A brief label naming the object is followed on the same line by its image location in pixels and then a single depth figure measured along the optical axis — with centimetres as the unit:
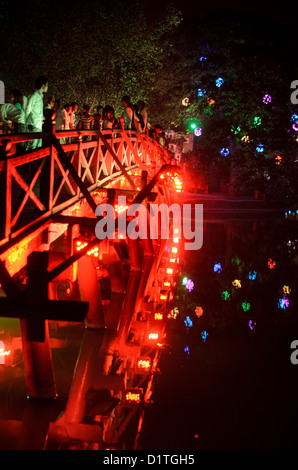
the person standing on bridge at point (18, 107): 1119
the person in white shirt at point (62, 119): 1280
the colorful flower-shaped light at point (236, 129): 3691
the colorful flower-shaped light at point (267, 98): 3400
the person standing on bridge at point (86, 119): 1320
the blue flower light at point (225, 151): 3878
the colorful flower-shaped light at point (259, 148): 3544
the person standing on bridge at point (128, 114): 1576
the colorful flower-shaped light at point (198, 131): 3913
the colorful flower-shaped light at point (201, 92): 3685
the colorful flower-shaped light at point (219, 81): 3659
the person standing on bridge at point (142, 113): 1752
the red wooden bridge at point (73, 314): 619
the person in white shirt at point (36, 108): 1066
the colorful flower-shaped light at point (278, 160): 3464
